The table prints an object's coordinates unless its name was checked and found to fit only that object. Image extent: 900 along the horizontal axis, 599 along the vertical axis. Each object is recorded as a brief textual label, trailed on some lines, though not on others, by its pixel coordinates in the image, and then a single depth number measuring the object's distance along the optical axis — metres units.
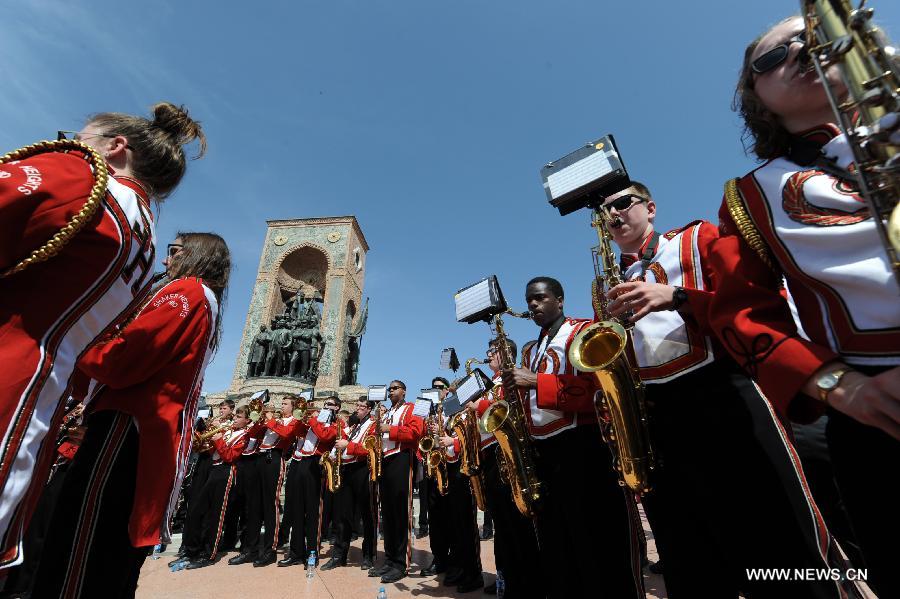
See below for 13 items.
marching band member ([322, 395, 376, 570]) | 6.50
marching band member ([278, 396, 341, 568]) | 6.71
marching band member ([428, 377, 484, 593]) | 5.15
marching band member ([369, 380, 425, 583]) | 5.84
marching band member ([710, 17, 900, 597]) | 0.98
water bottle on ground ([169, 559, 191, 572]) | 6.19
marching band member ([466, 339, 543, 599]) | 3.86
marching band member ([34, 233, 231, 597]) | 1.73
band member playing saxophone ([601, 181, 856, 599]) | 1.45
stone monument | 21.19
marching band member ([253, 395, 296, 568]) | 6.98
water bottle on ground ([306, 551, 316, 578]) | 5.82
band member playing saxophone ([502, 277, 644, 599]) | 2.44
